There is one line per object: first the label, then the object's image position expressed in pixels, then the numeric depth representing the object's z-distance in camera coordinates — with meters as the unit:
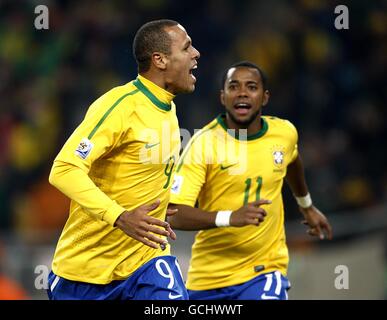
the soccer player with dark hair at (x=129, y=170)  12.07
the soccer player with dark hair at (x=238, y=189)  14.65
